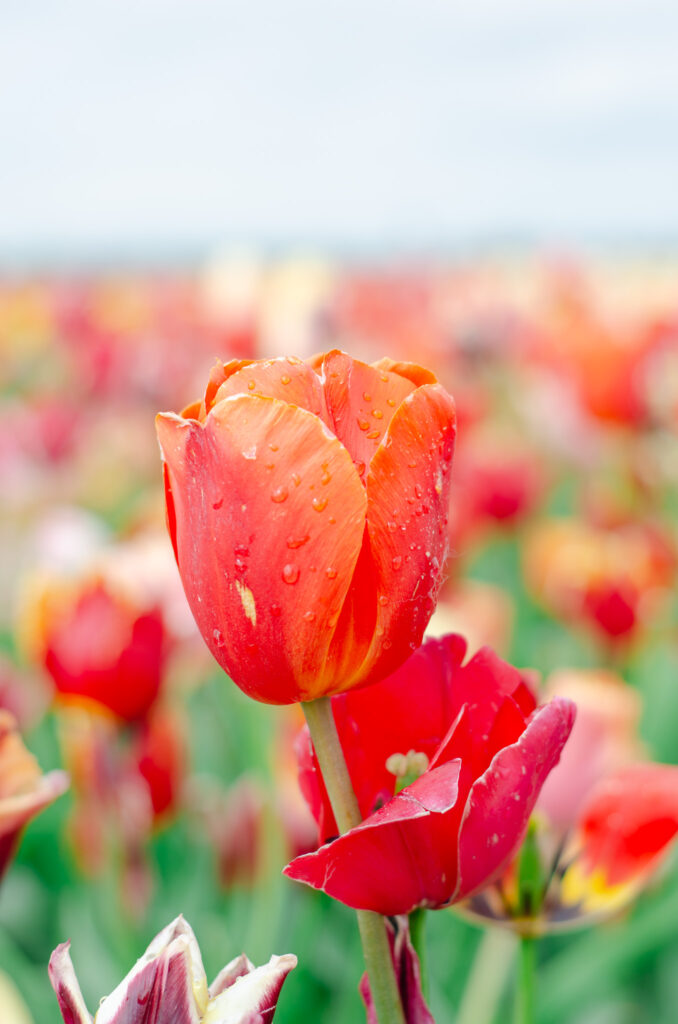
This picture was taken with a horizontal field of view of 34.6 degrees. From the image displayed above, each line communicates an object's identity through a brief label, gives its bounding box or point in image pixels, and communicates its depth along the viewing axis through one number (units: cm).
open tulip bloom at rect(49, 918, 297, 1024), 25
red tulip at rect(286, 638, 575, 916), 26
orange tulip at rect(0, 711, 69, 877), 36
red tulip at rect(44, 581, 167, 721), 77
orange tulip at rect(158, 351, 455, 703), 25
